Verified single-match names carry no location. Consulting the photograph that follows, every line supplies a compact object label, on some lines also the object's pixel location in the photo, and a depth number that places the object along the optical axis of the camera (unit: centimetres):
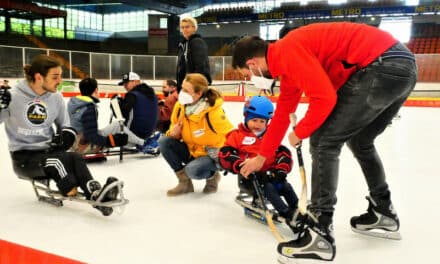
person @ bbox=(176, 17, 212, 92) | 352
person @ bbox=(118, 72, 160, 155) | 367
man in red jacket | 146
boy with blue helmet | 195
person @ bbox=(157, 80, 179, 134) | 433
